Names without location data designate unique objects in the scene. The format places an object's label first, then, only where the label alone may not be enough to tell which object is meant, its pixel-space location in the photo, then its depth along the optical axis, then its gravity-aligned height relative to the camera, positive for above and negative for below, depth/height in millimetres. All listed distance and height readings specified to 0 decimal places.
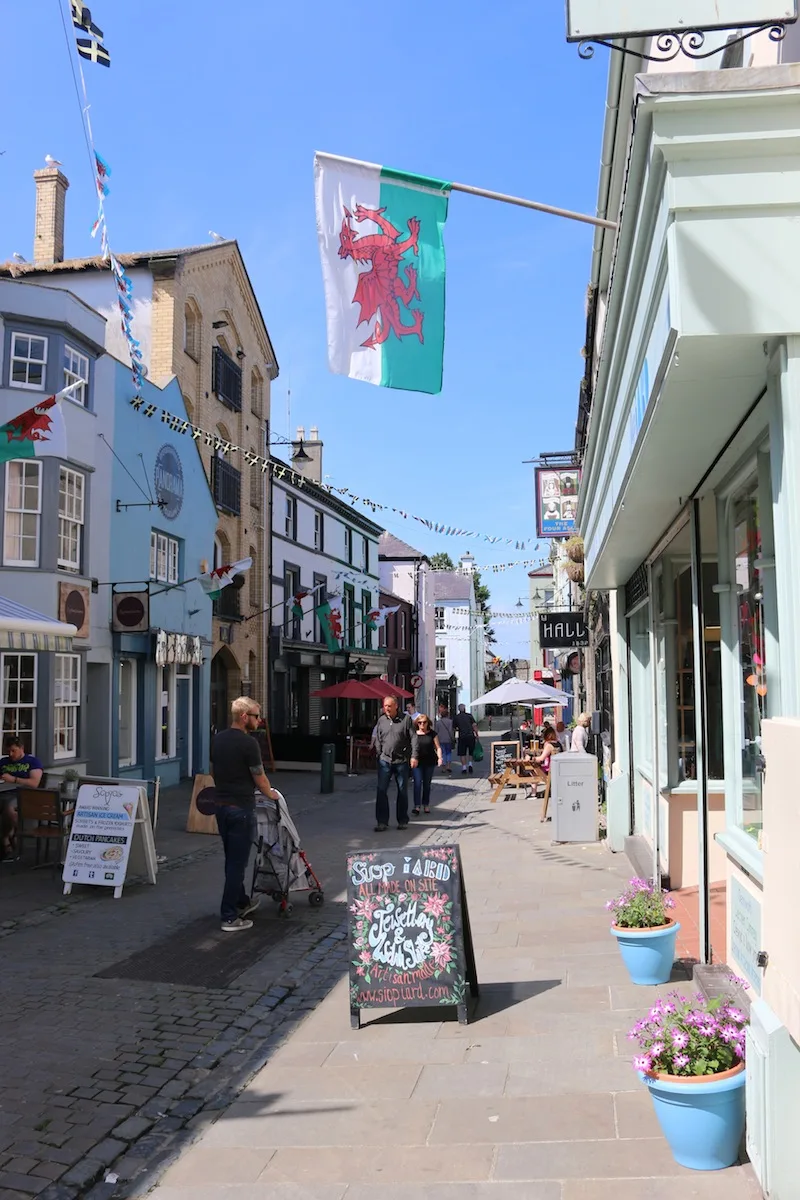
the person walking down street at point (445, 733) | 24438 -1251
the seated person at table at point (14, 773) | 11047 -1040
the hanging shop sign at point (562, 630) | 17141 +945
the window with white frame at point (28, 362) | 15195 +5030
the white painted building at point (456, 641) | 63109 +2763
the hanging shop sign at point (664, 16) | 3561 +2570
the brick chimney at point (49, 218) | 21250 +10236
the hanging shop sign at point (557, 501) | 18688 +3510
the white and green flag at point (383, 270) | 5484 +2329
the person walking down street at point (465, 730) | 25703 -1247
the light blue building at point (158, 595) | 17375 +1708
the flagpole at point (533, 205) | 5107 +2502
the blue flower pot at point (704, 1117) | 3482 -1573
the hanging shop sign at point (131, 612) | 16812 +1237
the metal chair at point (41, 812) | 10289 -1360
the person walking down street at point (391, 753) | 13242 -945
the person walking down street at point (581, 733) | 14427 -748
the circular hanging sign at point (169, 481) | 19062 +4054
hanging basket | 15711 +2154
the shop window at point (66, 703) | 15398 -296
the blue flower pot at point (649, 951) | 5695 -1589
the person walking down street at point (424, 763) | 15844 -1338
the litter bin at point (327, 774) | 19328 -1789
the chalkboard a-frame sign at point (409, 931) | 5438 -1393
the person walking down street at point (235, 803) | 7691 -943
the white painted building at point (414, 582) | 50750 +5342
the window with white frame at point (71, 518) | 15664 +2703
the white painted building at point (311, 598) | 28016 +2813
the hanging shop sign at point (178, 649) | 18500 +694
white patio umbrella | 23625 -272
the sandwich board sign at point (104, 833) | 9133 -1403
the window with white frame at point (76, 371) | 15665 +5112
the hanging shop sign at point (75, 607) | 15352 +1242
